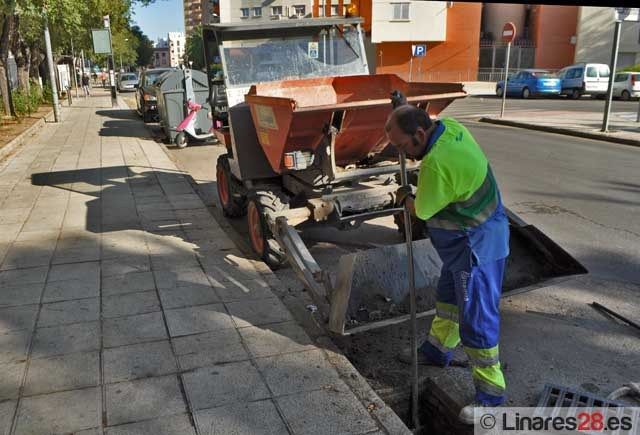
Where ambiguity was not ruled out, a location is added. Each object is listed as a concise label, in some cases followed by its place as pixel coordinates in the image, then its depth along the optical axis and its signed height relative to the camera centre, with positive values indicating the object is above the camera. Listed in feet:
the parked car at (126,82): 156.46 -2.14
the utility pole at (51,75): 65.62 -0.14
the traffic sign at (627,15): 44.11 +4.80
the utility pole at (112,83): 89.44 -1.58
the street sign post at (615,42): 44.39 +2.75
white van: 87.66 -0.42
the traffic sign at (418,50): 101.43 +4.48
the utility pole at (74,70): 125.54 +0.85
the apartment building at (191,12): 454.40 +52.86
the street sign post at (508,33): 60.18 +4.48
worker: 9.56 -2.51
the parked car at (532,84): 91.86 -1.27
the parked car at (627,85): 82.31 -1.26
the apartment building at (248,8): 195.16 +24.13
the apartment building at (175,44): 517.47 +28.17
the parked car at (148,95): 64.44 -2.34
